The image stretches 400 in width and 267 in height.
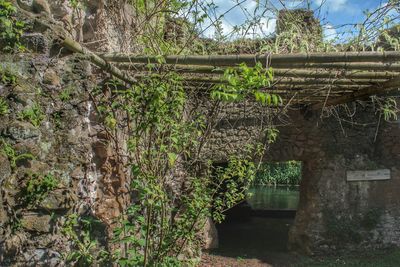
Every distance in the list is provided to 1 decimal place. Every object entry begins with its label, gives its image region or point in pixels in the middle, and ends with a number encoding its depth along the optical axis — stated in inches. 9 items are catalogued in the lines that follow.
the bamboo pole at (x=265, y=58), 137.8
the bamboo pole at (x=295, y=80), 178.7
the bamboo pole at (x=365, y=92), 200.0
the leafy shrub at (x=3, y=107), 85.1
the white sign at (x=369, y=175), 281.7
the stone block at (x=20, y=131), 86.5
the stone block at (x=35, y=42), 95.0
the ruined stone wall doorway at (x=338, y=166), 280.5
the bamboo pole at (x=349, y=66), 149.5
